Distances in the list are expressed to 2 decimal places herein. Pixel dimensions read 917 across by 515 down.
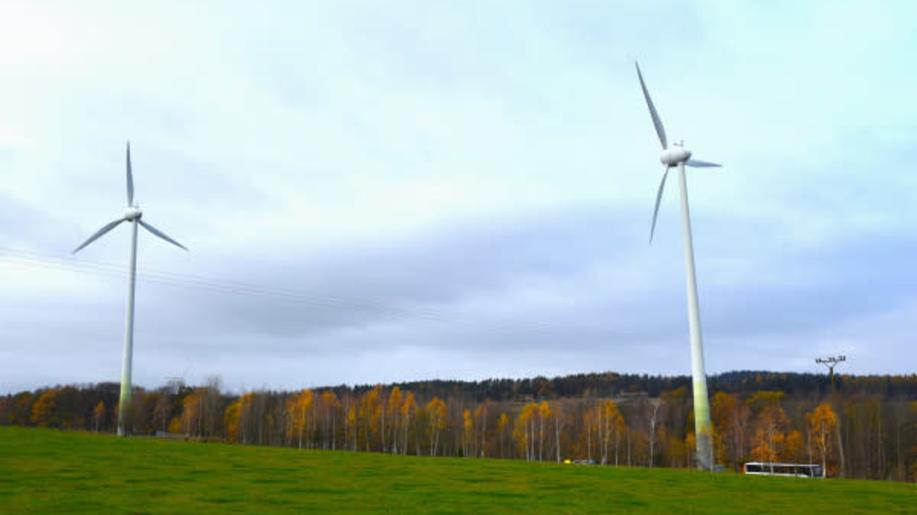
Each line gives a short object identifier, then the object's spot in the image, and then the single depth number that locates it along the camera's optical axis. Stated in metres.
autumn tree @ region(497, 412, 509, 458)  133.51
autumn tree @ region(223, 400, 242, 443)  144.12
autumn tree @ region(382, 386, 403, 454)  134.25
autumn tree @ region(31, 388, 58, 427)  183.88
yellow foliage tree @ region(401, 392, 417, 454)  132.50
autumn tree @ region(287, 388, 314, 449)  142.00
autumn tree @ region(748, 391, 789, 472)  105.88
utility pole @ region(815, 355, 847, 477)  88.88
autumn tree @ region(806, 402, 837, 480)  108.05
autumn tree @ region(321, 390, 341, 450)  137.98
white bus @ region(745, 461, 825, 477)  87.69
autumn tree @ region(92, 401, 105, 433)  174.75
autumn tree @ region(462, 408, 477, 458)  133.52
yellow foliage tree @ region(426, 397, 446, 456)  131.18
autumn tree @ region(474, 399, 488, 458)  134.38
